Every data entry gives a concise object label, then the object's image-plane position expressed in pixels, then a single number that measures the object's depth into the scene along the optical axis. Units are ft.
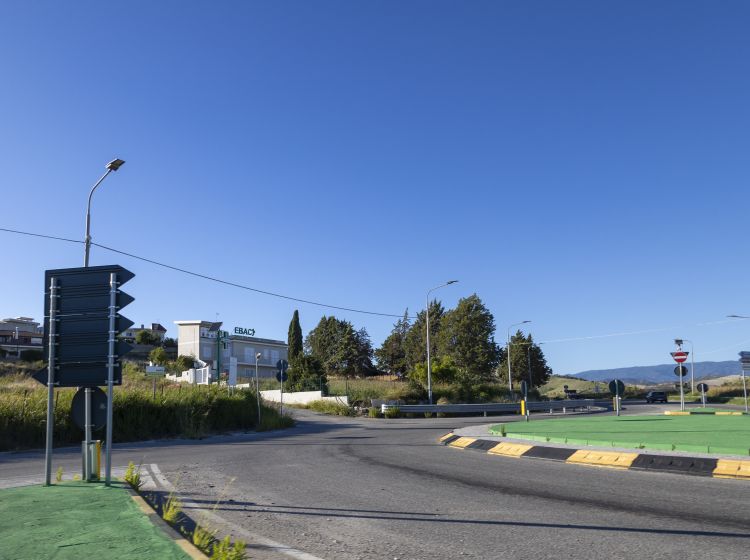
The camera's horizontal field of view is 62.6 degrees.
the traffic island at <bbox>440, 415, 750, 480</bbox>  36.18
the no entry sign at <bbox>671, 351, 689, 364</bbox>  94.32
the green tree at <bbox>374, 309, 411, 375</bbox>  316.81
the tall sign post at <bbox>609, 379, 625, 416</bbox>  73.10
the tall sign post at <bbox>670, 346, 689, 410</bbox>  92.22
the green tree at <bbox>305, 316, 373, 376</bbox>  296.51
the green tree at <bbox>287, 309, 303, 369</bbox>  284.35
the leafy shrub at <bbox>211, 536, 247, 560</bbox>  16.24
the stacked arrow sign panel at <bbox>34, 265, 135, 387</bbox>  30.32
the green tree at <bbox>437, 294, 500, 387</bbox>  214.07
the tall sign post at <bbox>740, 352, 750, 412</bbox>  111.86
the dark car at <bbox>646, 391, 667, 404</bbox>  217.56
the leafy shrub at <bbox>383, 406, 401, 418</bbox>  125.80
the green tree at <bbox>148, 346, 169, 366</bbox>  221.13
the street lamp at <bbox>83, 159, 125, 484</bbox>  29.04
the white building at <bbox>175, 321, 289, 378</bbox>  247.29
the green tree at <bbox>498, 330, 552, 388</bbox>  248.73
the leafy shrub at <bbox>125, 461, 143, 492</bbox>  29.98
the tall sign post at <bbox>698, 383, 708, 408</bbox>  117.72
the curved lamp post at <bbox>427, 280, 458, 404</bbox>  136.73
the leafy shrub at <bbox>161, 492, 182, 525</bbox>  22.13
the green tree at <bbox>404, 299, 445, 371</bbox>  273.95
